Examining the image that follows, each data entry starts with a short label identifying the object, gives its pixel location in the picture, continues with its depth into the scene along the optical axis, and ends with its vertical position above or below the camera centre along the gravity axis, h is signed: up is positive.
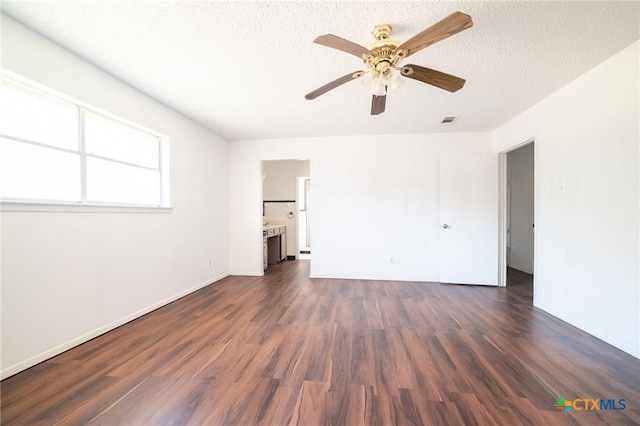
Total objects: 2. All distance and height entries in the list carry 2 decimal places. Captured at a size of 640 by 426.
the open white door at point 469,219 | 3.86 -0.17
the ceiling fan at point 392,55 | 1.42 +1.04
